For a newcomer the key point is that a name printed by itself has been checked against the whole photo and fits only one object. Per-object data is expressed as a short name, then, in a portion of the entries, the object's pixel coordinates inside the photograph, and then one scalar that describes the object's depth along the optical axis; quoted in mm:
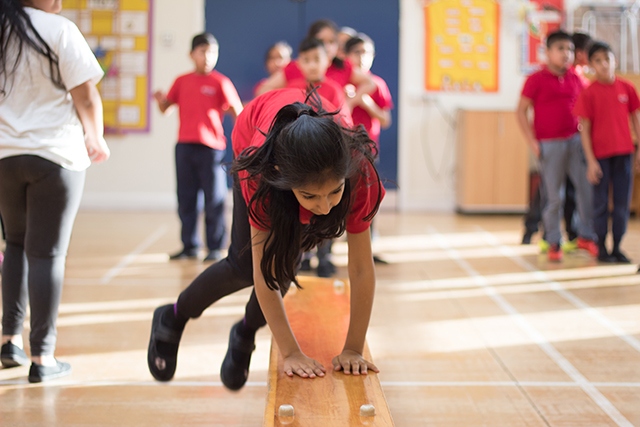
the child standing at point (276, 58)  6350
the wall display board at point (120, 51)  7668
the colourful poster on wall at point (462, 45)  7793
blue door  7805
